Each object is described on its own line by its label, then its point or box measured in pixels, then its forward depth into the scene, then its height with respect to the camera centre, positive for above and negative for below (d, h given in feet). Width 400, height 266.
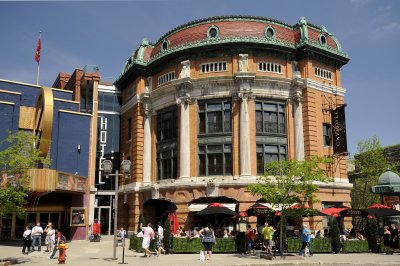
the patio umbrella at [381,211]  90.28 -1.91
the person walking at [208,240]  72.39 -6.46
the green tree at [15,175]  68.80 +5.19
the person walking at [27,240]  82.43 -7.31
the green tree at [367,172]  149.18 +11.22
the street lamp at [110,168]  71.21 +6.21
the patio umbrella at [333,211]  96.28 -2.02
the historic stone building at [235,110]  118.73 +27.57
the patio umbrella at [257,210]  91.81 -1.61
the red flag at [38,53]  146.51 +53.34
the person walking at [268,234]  77.06 -5.86
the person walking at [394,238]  80.53 -6.95
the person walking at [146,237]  74.79 -6.22
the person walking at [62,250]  66.33 -7.45
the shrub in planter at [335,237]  85.35 -7.10
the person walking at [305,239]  77.97 -6.86
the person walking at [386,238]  82.53 -7.11
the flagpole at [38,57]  144.79 +51.59
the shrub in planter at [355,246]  86.84 -9.20
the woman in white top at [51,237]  82.79 -6.68
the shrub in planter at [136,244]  85.66 -8.58
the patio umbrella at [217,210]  96.73 -1.67
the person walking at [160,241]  80.05 -7.59
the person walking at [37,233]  88.53 -6.43
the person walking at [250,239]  81.61 -7.17
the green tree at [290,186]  76.59 +3.18
